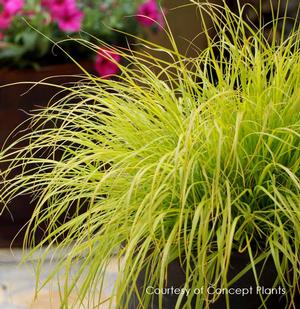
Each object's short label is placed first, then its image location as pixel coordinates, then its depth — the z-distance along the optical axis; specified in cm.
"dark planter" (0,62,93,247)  250
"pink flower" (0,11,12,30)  255
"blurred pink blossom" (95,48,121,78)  254
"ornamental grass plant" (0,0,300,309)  142
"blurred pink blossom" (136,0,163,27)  263
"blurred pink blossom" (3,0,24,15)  254
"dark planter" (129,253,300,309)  148
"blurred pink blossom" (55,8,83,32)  256
